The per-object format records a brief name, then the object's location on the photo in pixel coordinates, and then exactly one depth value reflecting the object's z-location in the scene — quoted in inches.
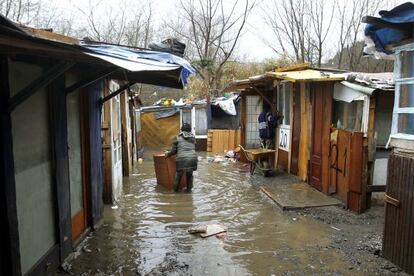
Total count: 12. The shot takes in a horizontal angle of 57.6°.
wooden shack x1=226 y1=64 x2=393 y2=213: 286.2
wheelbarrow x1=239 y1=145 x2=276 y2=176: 447.2
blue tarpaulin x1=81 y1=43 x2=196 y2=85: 158.4
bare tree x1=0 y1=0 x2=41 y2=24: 673.6
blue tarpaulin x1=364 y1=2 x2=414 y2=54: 176.7
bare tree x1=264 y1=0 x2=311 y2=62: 828.6
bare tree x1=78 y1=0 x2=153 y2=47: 966.4
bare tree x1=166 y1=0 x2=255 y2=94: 852.6
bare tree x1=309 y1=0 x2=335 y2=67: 810.8
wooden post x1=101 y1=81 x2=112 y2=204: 314.7
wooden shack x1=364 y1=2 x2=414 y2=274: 185.0
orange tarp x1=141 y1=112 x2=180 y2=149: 767.1
